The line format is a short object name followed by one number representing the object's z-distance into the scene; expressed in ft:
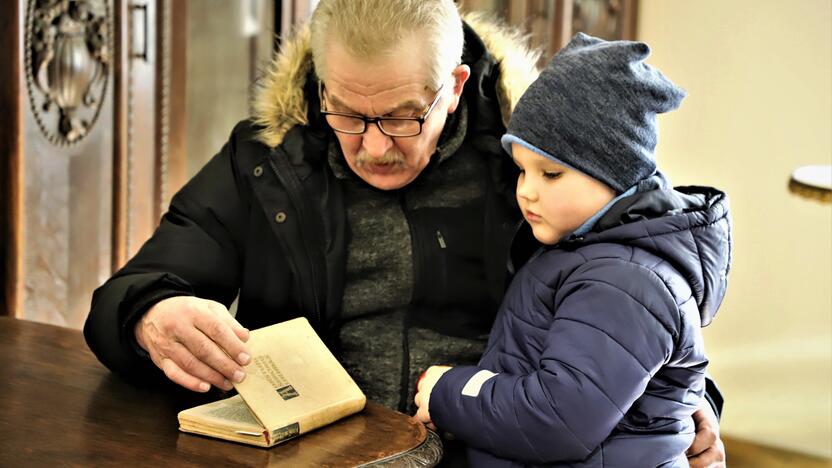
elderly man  6.32
